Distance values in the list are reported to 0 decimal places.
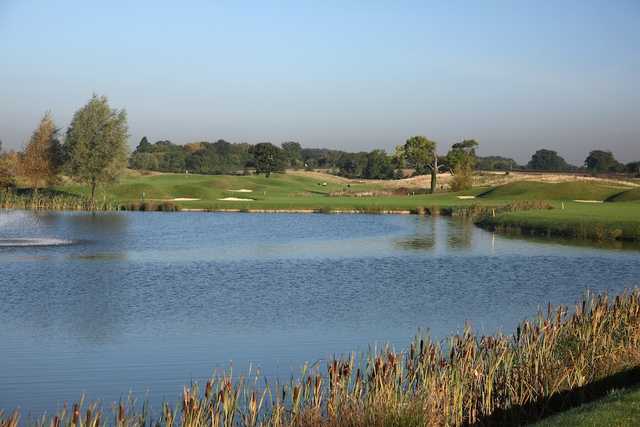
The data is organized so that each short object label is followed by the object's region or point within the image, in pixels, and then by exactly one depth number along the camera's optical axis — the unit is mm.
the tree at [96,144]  85938
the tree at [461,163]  112188
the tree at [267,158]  166625
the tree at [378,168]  178000
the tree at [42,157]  91812
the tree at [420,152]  132250
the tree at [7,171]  94075
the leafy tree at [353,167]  186125
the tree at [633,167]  144575
